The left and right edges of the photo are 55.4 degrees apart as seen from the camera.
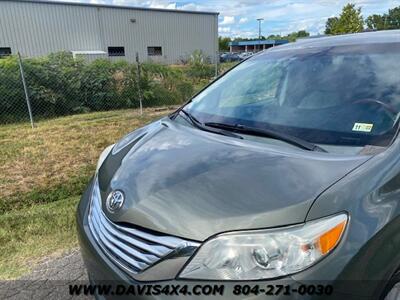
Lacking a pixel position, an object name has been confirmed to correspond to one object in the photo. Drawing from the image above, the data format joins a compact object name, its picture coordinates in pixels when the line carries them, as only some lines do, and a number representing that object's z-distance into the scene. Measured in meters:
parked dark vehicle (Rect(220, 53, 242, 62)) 31.38
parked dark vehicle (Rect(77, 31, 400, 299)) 1.45
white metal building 26.56
